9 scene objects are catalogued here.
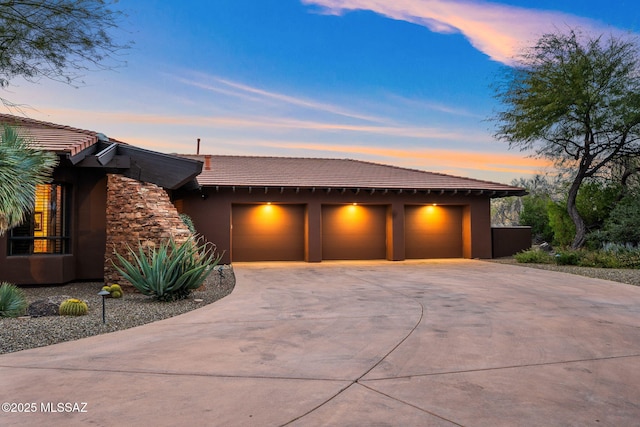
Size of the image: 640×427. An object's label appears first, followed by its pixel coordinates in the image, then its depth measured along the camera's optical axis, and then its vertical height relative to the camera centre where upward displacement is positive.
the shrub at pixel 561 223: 21.53 +0.30
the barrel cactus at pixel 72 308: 6.97 -1.22
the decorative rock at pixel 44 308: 7.07 -1.24
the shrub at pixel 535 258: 16.78 -1.11
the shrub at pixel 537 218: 27.36 +0.72
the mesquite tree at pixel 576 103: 18.61 +5.47
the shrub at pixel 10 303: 7.00 -1.15
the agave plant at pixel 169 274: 8.27 -0.82
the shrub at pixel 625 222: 17.77 +0.27
